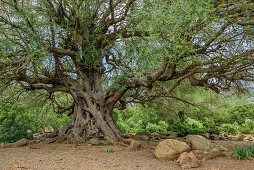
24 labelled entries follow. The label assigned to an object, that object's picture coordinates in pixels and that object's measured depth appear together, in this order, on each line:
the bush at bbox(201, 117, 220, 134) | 12.94
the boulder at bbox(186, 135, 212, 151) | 6.02
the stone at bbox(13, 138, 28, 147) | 8.20
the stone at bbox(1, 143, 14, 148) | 7.99
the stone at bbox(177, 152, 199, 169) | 4.97
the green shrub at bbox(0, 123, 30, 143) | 8.97
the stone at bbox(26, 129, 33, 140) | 9.70
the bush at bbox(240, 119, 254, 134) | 15.05
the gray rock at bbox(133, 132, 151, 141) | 10.26
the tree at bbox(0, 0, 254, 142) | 5.66
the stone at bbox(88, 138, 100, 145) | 7.98
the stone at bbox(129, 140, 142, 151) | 6.96
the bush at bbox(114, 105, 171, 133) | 14.55
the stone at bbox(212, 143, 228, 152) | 6.32
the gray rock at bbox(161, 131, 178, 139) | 11.69
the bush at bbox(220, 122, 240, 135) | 13.98
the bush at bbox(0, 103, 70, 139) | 10.05
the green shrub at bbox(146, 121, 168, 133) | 14.53
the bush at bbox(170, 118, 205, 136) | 11.66
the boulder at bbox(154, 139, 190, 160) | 5.61
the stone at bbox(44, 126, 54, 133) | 14.66
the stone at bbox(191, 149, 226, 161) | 5.61
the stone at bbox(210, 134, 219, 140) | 11.32
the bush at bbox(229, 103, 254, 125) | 18.02
